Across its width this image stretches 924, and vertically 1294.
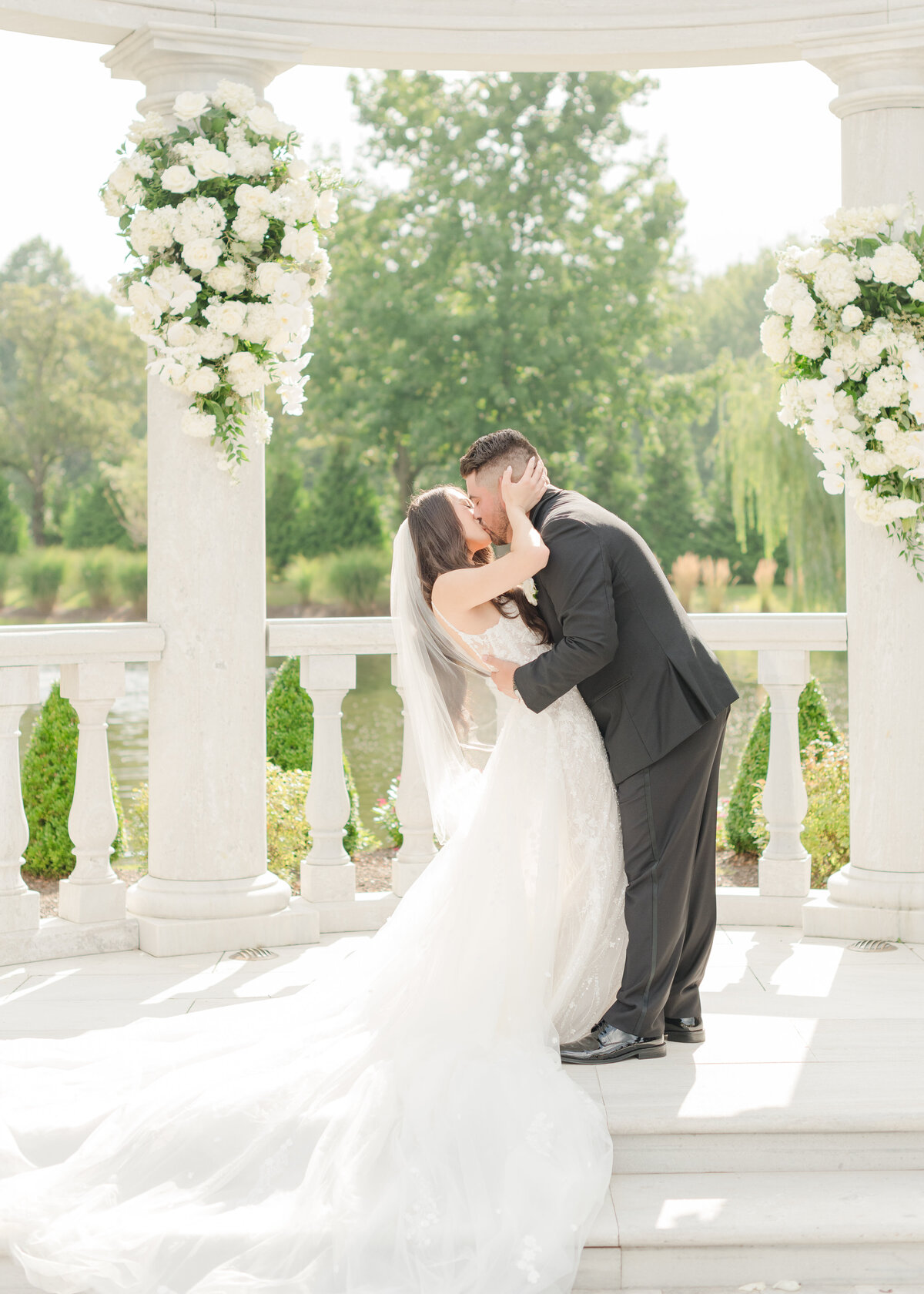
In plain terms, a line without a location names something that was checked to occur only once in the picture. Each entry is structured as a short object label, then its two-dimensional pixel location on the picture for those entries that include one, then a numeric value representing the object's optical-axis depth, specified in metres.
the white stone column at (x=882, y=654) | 5.67
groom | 4.10
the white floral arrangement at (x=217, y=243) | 5.20
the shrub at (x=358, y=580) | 33.78
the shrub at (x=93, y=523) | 39.84
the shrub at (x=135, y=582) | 35.69
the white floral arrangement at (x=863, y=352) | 5.24
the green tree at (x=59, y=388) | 43.62
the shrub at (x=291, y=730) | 8.38
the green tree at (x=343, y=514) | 35.53
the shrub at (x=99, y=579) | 36.28
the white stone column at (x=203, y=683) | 5.61
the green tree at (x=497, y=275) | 33.12
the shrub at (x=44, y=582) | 37.31
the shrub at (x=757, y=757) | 7.97
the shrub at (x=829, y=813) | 7.27
